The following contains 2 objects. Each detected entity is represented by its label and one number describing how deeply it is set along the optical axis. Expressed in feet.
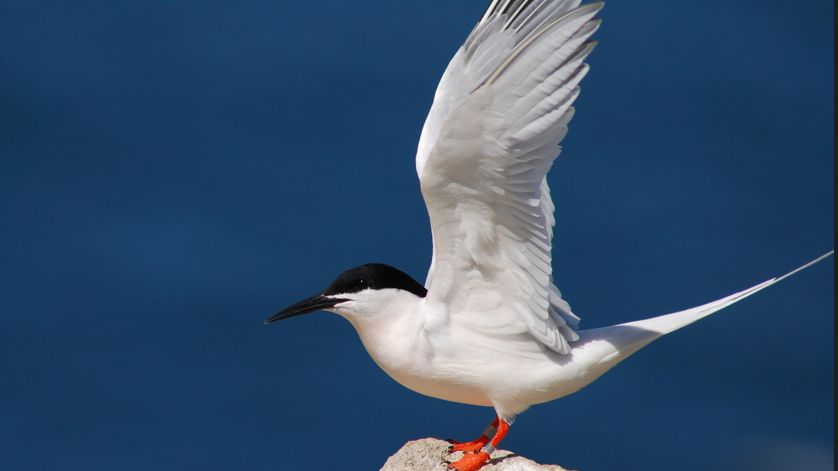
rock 36.86
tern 32.53
